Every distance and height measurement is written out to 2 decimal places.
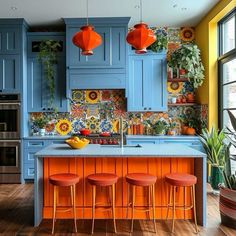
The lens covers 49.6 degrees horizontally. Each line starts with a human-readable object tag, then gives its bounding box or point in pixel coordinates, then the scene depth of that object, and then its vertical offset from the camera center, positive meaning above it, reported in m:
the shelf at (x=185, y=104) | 5.32 +0.29
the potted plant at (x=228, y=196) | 3.00 -0.94
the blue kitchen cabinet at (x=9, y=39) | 4.91 +1.52
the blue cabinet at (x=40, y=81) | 5.12 +0.74
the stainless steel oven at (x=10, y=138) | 4.87 -0.38
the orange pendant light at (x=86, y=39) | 2.87 +0.90
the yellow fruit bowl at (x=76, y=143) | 3.25 -0.32
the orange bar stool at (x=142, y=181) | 2.83 -0.71
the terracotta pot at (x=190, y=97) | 5.38 +0.43
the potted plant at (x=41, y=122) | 5.27 -0.08
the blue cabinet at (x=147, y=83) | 5.12 +0.70
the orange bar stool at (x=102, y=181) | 2.86 -0.71
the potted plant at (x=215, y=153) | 4.14 -0.59
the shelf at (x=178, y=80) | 5.18 +0.78
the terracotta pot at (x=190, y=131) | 5.17 -0.27
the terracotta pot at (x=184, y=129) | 5.27 -0.23
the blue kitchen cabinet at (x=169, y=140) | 4.91 -0.43
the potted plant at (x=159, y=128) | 5.18 -0.21
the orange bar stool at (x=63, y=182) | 2.87 -0.72
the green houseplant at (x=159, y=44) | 5.06 +1.46
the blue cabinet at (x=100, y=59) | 4.94 +1.14
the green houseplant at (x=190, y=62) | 4.82 +1.06
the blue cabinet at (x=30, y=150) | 4.91 -0.62
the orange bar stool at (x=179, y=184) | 2.81 -0.73
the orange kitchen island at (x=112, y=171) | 3.24 -0.71
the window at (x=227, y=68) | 4.33 +0.90
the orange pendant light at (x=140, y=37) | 2.77 +0.89
